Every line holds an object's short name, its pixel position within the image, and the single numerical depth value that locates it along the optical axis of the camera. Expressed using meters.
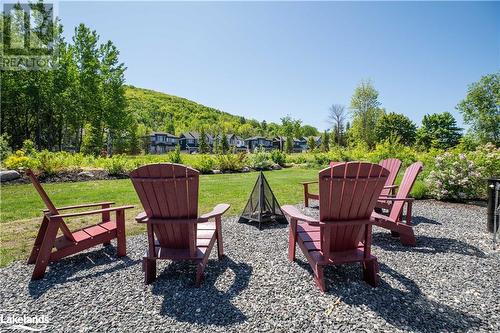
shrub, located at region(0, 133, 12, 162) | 12.11
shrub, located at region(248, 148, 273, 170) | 16.98
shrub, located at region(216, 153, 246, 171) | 15.27
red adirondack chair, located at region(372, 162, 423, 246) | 3.79
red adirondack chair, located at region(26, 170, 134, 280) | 2.94
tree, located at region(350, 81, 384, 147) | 34.12
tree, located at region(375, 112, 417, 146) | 48.59
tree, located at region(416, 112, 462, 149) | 46.28
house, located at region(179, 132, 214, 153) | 71.00
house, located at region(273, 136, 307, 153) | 72.55
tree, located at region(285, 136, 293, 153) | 48.17
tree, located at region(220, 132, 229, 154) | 47.71
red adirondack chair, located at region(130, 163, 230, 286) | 2.60
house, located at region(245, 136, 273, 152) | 75.62
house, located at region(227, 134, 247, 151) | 73.19
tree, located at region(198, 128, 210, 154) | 49.60
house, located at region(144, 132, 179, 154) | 63.27
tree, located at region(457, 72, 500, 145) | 28.56
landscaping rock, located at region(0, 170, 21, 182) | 9.50
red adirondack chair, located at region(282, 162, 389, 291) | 2.49
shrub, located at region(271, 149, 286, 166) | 19.53
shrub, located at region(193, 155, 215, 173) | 14.43
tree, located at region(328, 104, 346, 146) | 47.03
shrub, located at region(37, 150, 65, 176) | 10.53
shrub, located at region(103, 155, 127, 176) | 11.97
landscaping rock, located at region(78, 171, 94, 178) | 11.16
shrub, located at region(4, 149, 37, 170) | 10.56
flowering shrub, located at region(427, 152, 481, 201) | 6.71
